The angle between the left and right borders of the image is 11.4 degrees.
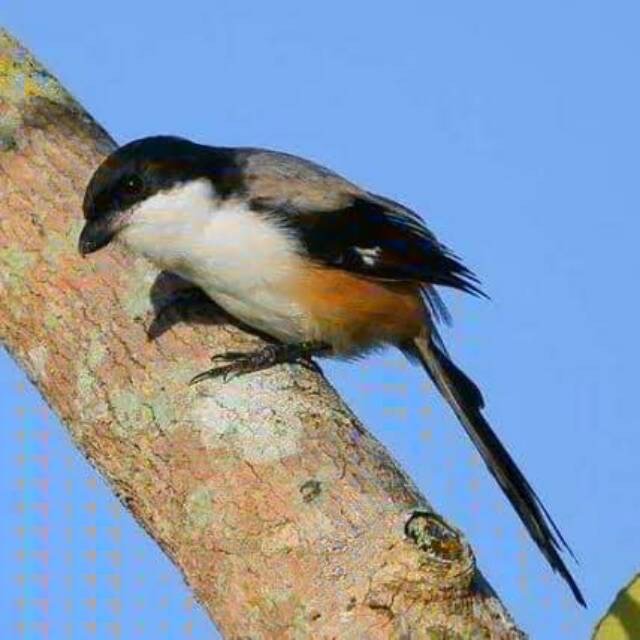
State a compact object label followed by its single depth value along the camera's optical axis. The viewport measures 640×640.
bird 9.12
